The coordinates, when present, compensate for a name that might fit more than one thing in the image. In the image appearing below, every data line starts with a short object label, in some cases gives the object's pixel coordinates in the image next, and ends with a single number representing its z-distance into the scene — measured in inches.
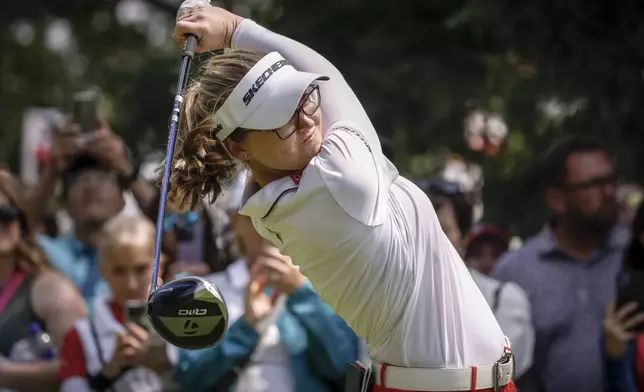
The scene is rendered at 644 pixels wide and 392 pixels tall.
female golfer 285.7
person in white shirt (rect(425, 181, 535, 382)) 486.3
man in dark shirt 510.6
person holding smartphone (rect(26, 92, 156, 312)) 575.0
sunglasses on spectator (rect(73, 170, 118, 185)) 577.1
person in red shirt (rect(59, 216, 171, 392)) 450.5
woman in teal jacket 421.7
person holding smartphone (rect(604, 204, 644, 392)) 481.8
